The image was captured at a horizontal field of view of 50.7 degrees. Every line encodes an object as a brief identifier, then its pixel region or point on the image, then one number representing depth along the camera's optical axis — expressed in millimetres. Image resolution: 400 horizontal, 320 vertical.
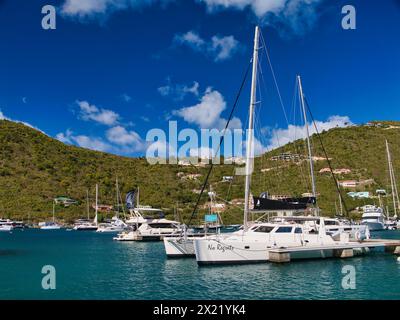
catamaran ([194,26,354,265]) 29656
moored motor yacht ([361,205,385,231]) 83188
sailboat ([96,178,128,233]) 98450
